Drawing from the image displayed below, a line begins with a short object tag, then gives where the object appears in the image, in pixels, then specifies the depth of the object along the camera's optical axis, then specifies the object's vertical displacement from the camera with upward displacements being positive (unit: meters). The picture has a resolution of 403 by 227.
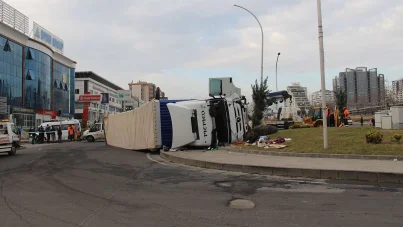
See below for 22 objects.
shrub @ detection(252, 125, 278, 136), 19.31 -0.50
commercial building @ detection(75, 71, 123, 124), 94.00 +10.41
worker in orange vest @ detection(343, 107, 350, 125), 27.11 +0.46
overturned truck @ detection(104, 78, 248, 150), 16.39 +0.09
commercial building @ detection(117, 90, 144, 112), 84.28 +6.72
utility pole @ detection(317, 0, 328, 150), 13.48 +2.60
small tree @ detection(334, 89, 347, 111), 39.81 +2.60
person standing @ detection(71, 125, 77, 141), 38.07 -0.95
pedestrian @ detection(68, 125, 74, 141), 37.87 -1.00
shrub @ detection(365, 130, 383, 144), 12.79 -0.63
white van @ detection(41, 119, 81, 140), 39.15 -0.18
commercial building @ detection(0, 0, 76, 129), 52.84 +9.42
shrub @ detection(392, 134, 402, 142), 12.64 -0.63
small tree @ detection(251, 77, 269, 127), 28.06 +1.81
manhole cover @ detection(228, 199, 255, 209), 6.23 -1.57
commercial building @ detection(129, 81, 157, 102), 169.59 +17.01
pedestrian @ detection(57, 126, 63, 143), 36.59 -1.16
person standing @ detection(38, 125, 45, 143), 37.01 -1.27
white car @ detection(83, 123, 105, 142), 35.22 -1.15
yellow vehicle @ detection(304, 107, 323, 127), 32.83 +0.40
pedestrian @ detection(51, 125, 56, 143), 38.12 -1.20
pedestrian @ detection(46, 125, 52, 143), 37.72 -0.97
